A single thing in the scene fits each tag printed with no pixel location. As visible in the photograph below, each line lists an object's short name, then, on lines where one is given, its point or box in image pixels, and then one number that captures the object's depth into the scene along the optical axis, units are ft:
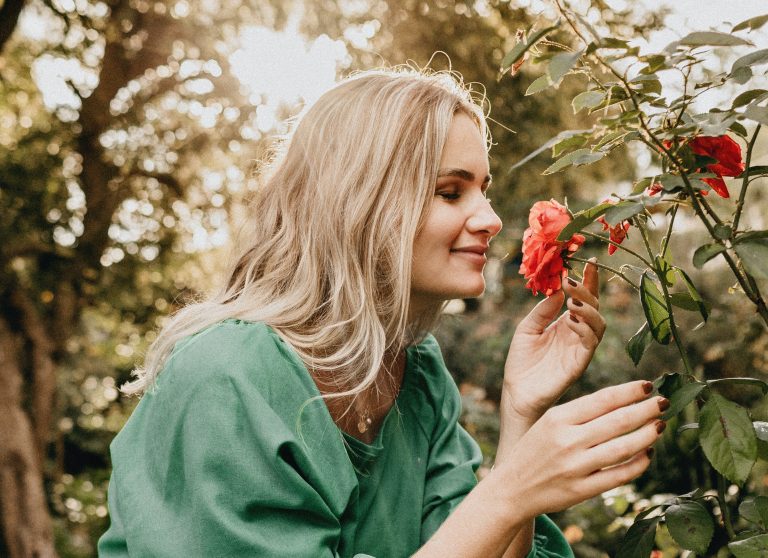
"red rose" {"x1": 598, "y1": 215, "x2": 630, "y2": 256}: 4.06
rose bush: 3.28
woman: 3.95
